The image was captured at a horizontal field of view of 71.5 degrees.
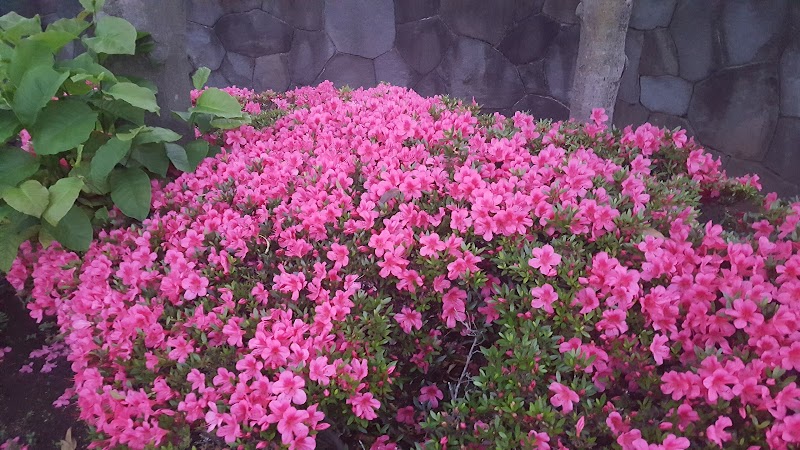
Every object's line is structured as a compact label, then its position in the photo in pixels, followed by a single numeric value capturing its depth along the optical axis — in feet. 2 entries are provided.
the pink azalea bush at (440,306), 4.52
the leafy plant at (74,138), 7.14
